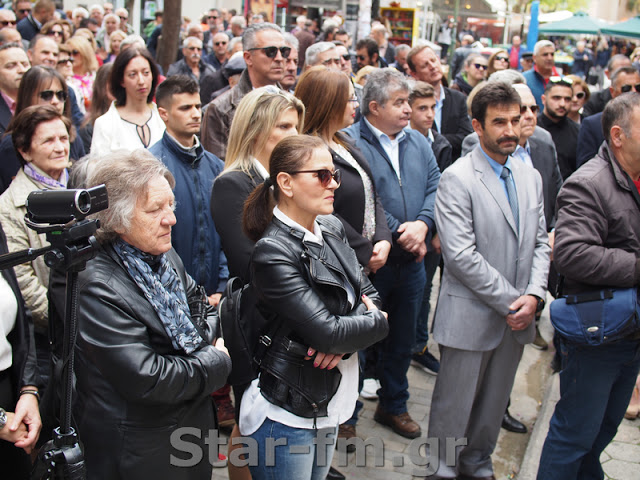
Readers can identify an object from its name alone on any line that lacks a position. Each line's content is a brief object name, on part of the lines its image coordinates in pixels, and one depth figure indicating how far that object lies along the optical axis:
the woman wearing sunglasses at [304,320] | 2.58
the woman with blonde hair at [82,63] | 7.74
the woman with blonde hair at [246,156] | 3.25
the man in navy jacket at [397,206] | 4.33
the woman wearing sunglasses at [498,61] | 9.03
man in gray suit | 3.65
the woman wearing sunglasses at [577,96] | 7.33
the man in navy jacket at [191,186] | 3.83
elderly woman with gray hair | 2.28
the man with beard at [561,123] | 6.13
